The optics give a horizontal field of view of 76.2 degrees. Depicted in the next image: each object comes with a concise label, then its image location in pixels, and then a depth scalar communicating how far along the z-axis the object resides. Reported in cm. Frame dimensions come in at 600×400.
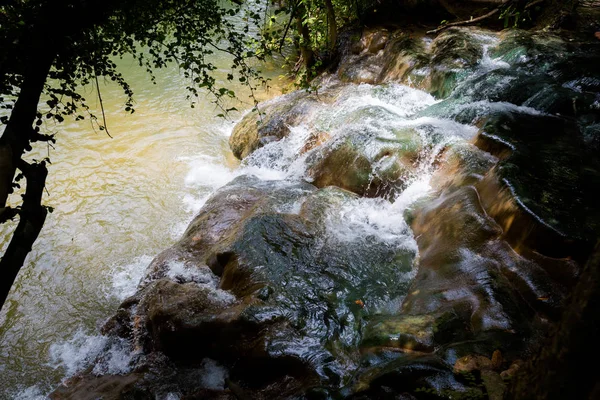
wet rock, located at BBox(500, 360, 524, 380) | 243
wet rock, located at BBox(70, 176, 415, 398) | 371
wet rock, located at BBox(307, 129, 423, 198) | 646
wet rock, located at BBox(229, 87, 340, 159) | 941
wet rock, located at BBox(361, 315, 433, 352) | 332
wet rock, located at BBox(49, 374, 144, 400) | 384
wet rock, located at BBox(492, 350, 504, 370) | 266
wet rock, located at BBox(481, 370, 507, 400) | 223
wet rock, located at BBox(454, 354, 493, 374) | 263
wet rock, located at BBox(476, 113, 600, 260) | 387
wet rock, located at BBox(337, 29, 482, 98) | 896
